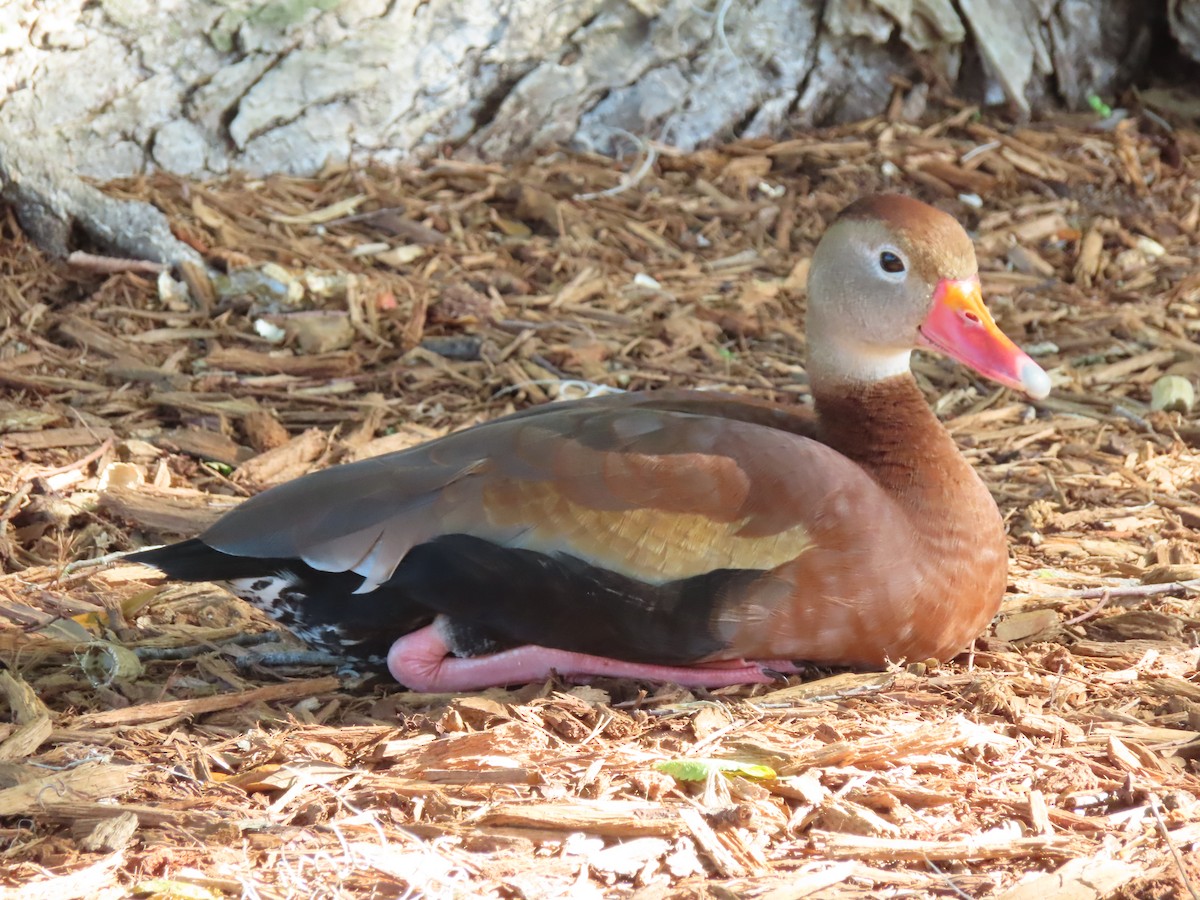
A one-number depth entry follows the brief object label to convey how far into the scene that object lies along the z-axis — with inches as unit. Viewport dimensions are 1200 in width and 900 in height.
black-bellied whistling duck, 245.9
